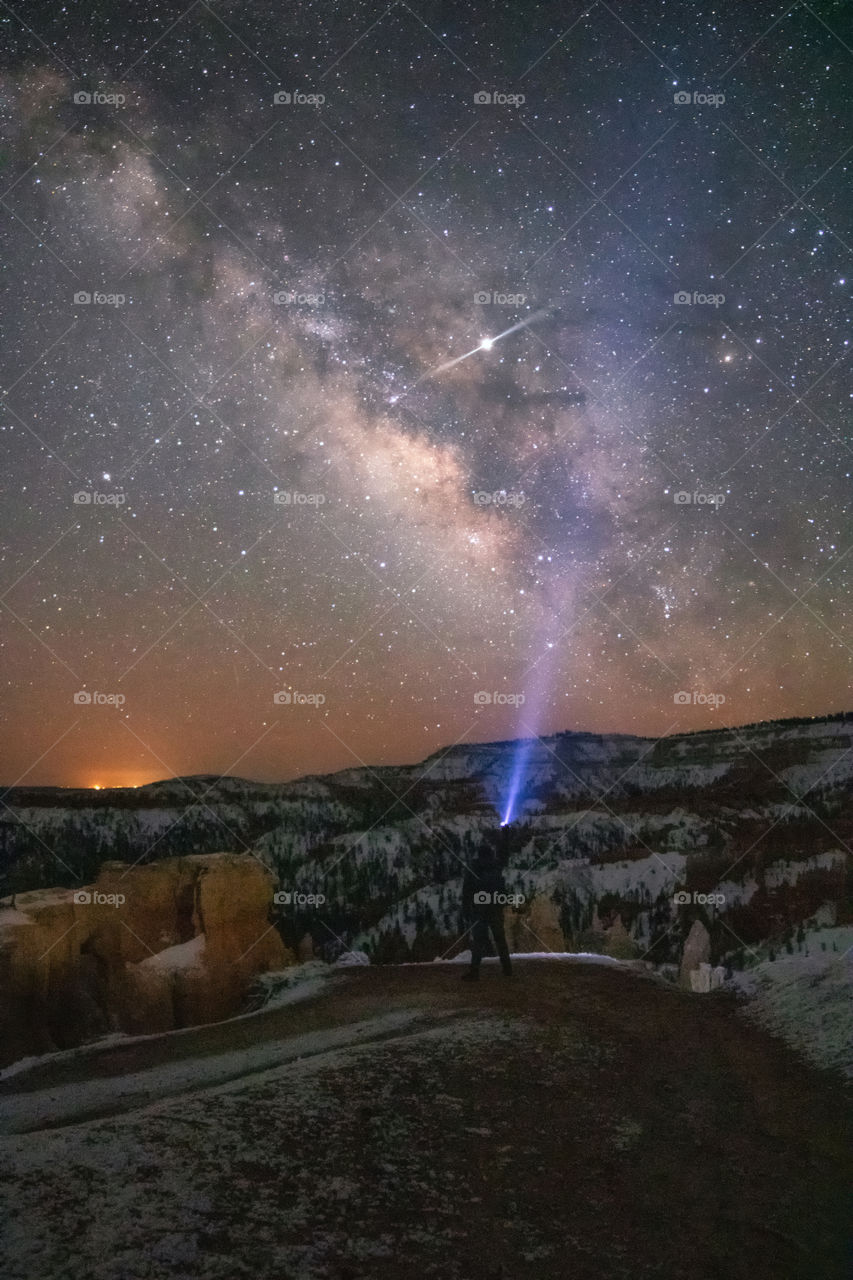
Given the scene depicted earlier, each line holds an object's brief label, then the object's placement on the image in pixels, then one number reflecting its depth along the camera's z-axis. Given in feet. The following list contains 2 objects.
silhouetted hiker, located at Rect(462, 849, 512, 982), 38.37
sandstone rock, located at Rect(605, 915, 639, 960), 86.79
